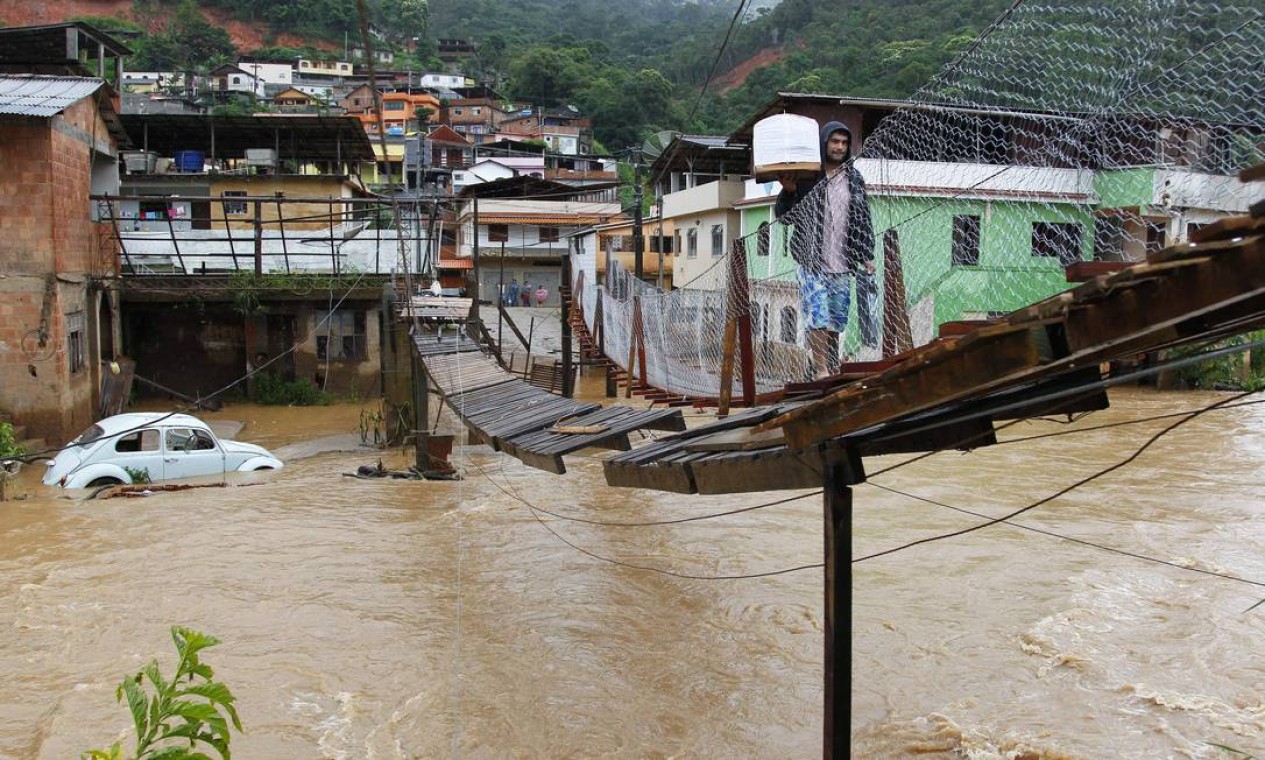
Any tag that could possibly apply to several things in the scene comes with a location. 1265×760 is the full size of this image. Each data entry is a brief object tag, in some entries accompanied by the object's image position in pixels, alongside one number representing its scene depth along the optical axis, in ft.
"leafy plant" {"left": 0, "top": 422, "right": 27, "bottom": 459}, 38.41
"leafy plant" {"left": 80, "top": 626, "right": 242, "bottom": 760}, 9.48
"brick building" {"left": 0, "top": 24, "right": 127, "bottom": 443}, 43.52
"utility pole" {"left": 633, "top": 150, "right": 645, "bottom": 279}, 53.67
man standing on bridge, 19.11
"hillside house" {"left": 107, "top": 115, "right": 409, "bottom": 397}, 54.39
